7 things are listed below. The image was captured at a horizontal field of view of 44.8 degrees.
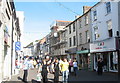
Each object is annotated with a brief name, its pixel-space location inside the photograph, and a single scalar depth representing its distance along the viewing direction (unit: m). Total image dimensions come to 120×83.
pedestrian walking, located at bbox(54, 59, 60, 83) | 9.06
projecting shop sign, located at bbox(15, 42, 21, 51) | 13.65
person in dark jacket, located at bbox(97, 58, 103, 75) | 14.79
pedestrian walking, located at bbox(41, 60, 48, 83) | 8.66
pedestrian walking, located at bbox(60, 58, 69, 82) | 9.42
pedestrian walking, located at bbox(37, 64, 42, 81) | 8.97
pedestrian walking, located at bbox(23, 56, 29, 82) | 9.71
